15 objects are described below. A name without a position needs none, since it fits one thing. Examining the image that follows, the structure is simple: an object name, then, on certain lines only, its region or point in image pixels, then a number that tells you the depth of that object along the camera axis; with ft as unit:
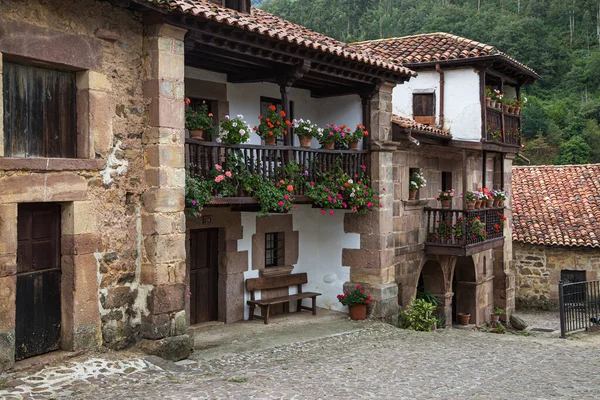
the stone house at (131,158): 23.48
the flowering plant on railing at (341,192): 37.14
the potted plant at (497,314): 63.34
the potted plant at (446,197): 50.67
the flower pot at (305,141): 37.21
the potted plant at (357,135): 40.09
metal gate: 45.09
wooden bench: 38.73
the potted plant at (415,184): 47.03
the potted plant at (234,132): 31.55
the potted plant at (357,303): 41.16
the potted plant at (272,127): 34.19
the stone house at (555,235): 65.46
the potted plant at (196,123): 30.35
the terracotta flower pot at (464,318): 58.49
